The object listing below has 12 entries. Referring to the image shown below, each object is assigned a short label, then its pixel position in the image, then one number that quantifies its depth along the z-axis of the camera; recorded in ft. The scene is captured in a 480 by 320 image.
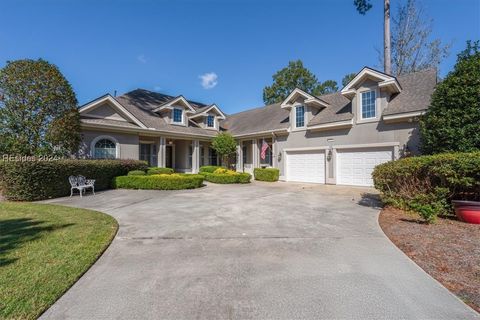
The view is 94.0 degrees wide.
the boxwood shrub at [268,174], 55.62
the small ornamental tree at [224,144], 58.75
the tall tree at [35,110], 32.76
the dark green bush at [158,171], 47.07
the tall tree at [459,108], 24.08
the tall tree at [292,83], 126.11
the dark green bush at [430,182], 19.88
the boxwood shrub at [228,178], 51.01
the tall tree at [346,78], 131.17
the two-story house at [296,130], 41.34
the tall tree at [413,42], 67.05
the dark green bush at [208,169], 59.77
